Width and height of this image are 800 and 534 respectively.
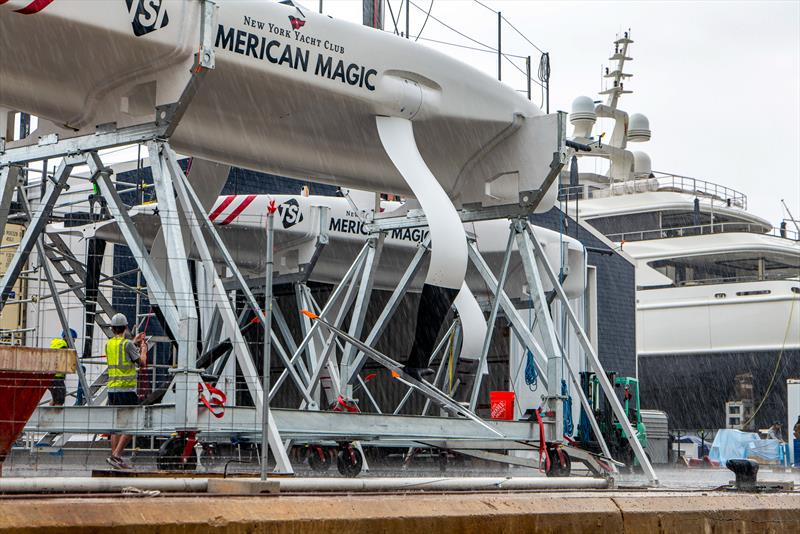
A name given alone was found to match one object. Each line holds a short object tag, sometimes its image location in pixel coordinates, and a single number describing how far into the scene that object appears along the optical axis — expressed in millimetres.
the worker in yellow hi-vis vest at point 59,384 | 13034
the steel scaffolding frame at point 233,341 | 10297
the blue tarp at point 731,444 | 27562
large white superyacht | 35000
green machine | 18234
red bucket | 16523
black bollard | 8883
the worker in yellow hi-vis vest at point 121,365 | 12086
